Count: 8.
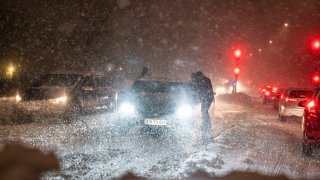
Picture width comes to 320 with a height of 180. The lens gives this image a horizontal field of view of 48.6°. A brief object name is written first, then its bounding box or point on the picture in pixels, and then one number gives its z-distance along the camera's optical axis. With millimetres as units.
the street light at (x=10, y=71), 30352
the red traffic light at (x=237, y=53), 24531
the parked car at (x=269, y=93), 28062
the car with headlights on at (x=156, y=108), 9758
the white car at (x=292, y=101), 15055
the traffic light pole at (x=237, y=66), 25178
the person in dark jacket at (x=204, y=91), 10625
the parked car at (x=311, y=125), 7531
